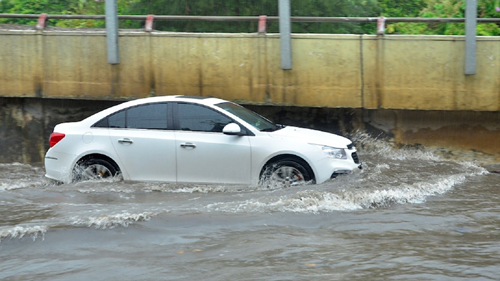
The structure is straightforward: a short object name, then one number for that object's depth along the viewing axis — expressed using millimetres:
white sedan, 18017
